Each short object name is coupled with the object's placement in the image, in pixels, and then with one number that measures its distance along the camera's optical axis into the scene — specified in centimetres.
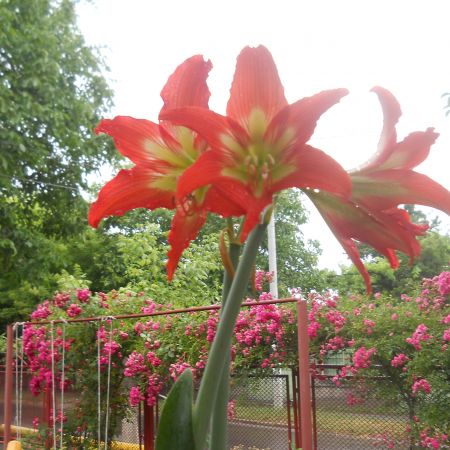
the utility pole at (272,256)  1005
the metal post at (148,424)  464
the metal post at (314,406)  374
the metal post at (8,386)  466
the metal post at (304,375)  277
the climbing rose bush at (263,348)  333
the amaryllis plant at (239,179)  37
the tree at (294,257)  1944
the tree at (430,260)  1736
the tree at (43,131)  642
